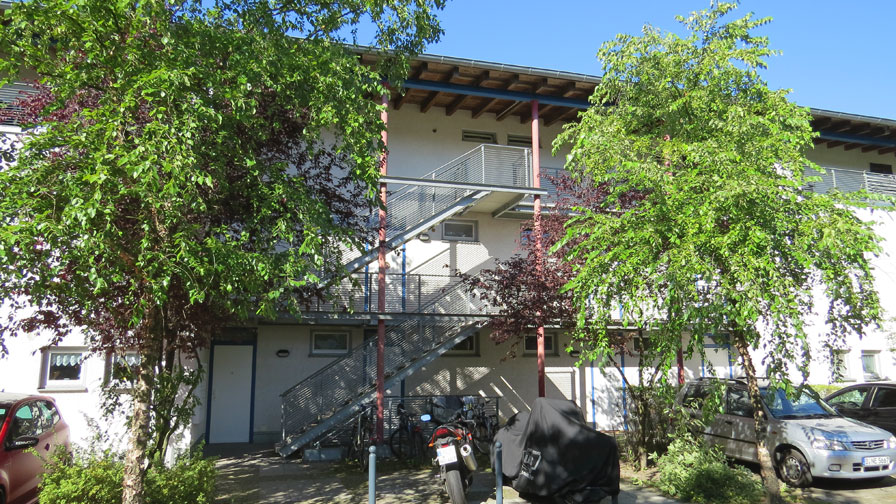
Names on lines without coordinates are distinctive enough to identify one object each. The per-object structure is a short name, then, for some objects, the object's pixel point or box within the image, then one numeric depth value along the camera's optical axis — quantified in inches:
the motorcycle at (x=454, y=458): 296.5
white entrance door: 541.0
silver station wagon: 350.0
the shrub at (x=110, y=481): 245.8
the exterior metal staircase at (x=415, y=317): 474.0
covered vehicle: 268.7
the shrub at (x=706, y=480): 328.2
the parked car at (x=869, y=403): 456.4
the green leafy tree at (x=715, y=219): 258.5
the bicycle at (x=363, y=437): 428.0
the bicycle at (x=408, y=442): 458.0
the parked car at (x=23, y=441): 271.5
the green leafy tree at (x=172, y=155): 204.4
